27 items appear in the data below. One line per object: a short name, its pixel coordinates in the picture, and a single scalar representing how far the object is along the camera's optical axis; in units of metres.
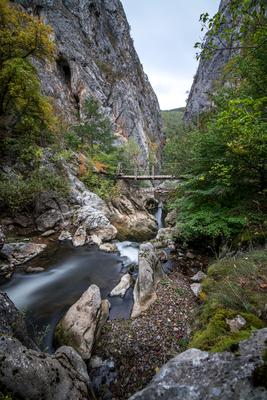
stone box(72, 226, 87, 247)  8.39
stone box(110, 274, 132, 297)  5.16
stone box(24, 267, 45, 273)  6.12
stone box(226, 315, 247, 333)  2.50
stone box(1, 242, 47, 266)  6.43
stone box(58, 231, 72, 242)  8.52
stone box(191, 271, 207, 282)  5.40
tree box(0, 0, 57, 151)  8.71
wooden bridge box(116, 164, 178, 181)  15.74
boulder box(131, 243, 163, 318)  4.43
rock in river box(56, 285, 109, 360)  3.36
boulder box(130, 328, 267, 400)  1.34
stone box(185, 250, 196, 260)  6.98
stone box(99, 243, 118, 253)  8.17
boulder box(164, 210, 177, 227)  12.44
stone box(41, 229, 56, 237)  8.46
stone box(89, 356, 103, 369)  3.21
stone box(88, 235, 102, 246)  8.69
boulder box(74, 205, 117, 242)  9.32
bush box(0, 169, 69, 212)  7.98
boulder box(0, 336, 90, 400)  1.82
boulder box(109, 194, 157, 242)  11.13
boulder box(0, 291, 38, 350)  2.53
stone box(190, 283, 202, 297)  4.61
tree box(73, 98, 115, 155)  17.69
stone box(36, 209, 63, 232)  8.87
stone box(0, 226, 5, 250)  5.22
